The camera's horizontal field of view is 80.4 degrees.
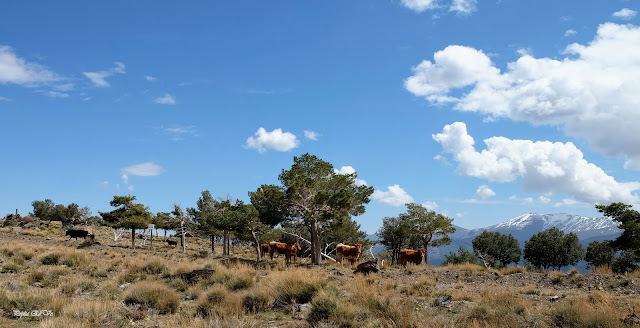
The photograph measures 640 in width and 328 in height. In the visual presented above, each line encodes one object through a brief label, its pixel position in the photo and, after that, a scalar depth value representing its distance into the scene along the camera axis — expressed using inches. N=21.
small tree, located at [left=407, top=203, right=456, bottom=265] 1923.0
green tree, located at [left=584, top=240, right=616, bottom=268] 2774.4
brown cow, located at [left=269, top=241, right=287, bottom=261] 1320.1
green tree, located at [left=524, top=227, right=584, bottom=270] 3016.7
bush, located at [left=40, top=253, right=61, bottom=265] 851.6
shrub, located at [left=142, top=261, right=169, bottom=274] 780.2
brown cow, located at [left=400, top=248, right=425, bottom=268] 1195.9
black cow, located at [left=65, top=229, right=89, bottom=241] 1803.6
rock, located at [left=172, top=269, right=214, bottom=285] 649.3
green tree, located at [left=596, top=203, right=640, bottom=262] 1100.5
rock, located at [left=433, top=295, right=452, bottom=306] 450.9
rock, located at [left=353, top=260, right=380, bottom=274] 864.2
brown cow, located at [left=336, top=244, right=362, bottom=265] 1178.6
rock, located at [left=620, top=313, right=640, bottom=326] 307.6
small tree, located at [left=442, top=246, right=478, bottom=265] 2581.2
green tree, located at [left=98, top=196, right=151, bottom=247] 1825.8
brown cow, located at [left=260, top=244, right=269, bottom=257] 1476.4
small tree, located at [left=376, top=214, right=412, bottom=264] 2689.5
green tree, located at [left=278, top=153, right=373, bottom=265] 1107.0
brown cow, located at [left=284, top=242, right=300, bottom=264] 1261.3
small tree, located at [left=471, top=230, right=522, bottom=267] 3255.4
